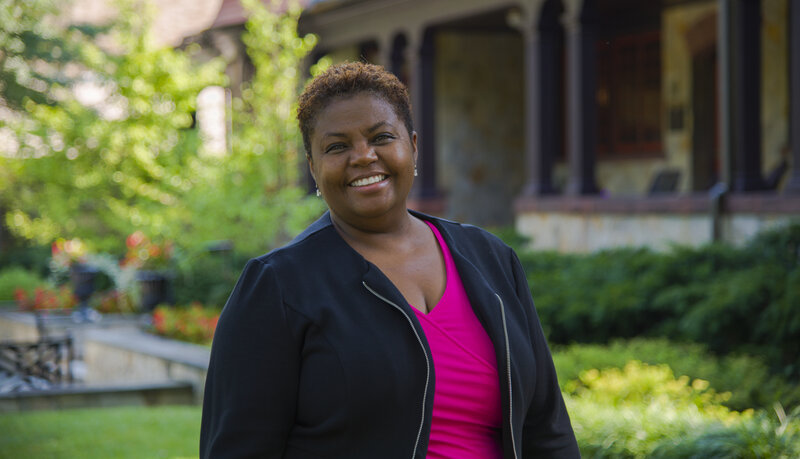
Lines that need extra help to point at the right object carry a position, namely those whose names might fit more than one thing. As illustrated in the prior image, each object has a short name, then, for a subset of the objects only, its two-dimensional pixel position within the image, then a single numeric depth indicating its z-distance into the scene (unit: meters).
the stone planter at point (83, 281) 15.05
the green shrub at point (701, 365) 6.16
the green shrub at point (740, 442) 4.42
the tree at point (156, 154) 12.72
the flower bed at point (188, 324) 11.49
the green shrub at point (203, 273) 13.66
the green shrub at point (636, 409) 4.85
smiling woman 2.08
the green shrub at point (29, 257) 20.80
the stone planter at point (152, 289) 13.85
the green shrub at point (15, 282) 17.19
